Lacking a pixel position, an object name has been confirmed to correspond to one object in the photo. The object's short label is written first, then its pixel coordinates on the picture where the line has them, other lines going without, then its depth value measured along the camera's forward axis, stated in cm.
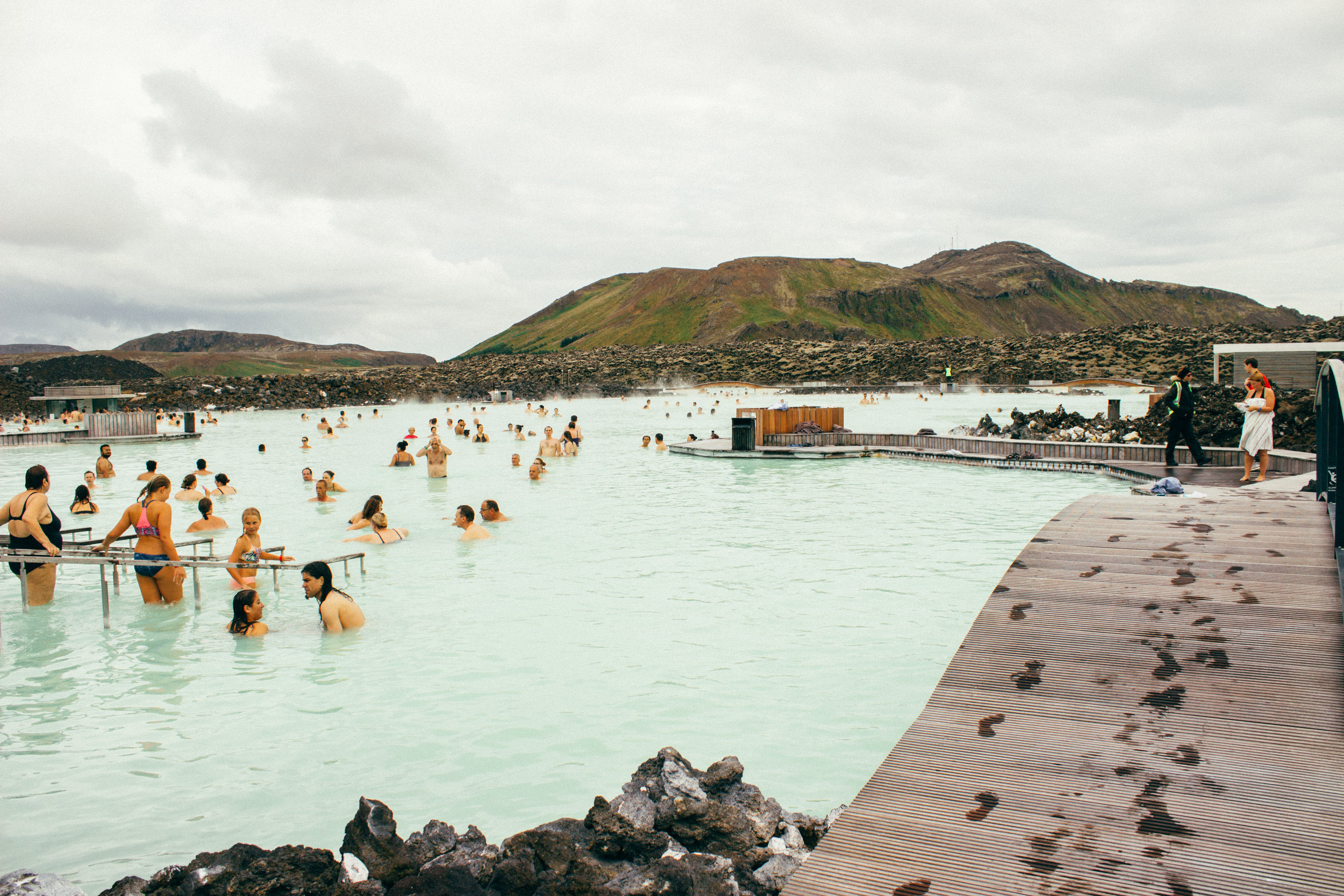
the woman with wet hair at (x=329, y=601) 732
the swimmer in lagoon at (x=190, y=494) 1533
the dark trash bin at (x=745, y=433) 1944
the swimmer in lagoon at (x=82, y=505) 1320
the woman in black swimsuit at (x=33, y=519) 740
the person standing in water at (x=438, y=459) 1889
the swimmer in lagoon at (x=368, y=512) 1174
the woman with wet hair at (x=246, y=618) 761
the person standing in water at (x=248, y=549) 841
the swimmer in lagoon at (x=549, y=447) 2225
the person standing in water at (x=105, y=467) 1830
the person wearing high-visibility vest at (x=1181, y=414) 1176
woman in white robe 987
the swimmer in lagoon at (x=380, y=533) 1177
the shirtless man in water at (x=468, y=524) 1194
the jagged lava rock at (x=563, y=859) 334
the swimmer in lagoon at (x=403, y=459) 2080
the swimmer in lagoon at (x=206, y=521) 1071
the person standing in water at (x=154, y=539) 789
